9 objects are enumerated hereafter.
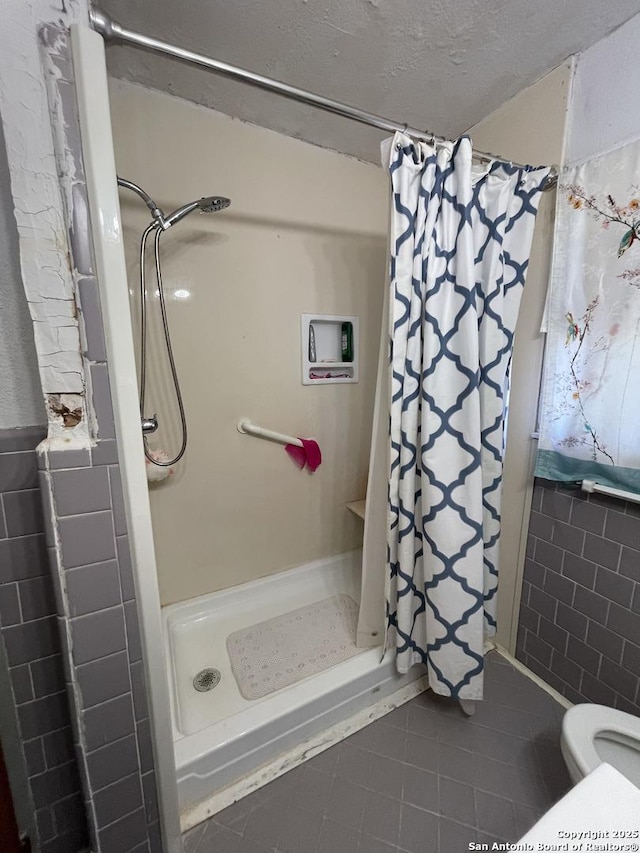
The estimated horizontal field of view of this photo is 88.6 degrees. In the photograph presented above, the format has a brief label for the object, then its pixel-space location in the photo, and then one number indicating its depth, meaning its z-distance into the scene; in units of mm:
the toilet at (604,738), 764
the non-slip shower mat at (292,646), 1234
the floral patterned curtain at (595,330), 952
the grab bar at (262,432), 1509
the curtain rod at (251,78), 608
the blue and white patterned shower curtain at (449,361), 940
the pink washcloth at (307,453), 1633
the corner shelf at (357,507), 1709
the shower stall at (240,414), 1062
